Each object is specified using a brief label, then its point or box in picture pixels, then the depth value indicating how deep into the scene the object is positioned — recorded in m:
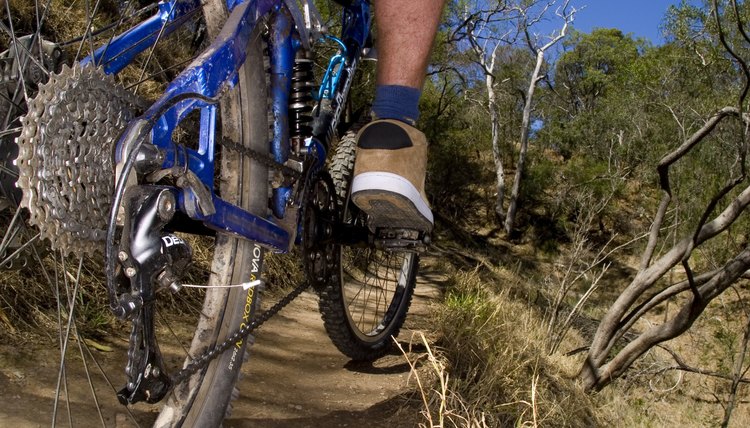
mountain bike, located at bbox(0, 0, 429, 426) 1.15
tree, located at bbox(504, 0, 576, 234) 27.84
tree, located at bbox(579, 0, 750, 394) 5.02
